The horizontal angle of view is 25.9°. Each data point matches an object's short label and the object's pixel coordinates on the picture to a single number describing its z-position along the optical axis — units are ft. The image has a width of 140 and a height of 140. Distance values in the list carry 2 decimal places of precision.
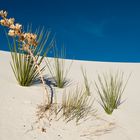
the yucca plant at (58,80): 14.26
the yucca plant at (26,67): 12.30
